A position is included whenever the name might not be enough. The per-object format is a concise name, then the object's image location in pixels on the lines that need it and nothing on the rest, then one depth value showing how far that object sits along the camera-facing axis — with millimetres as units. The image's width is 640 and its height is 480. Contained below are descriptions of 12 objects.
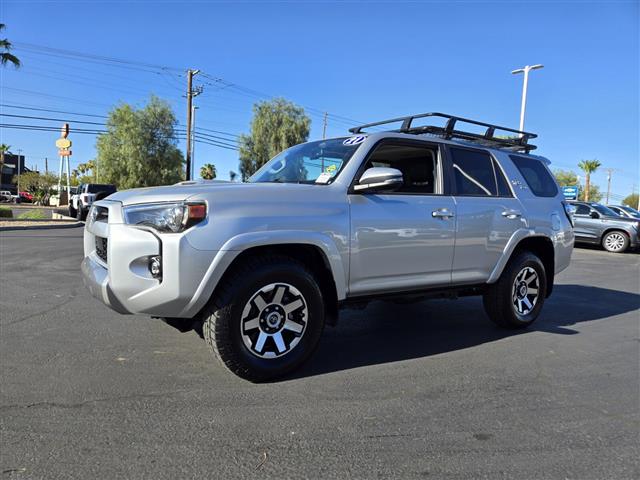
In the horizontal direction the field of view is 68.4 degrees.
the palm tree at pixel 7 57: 22125
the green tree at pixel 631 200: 103188
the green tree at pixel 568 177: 87512
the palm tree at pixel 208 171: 61531
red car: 59906
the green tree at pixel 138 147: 41719
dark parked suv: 15781
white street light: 24909
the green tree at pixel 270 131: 47044
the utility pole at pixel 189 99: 32531
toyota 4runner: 3086
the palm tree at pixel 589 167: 64562
